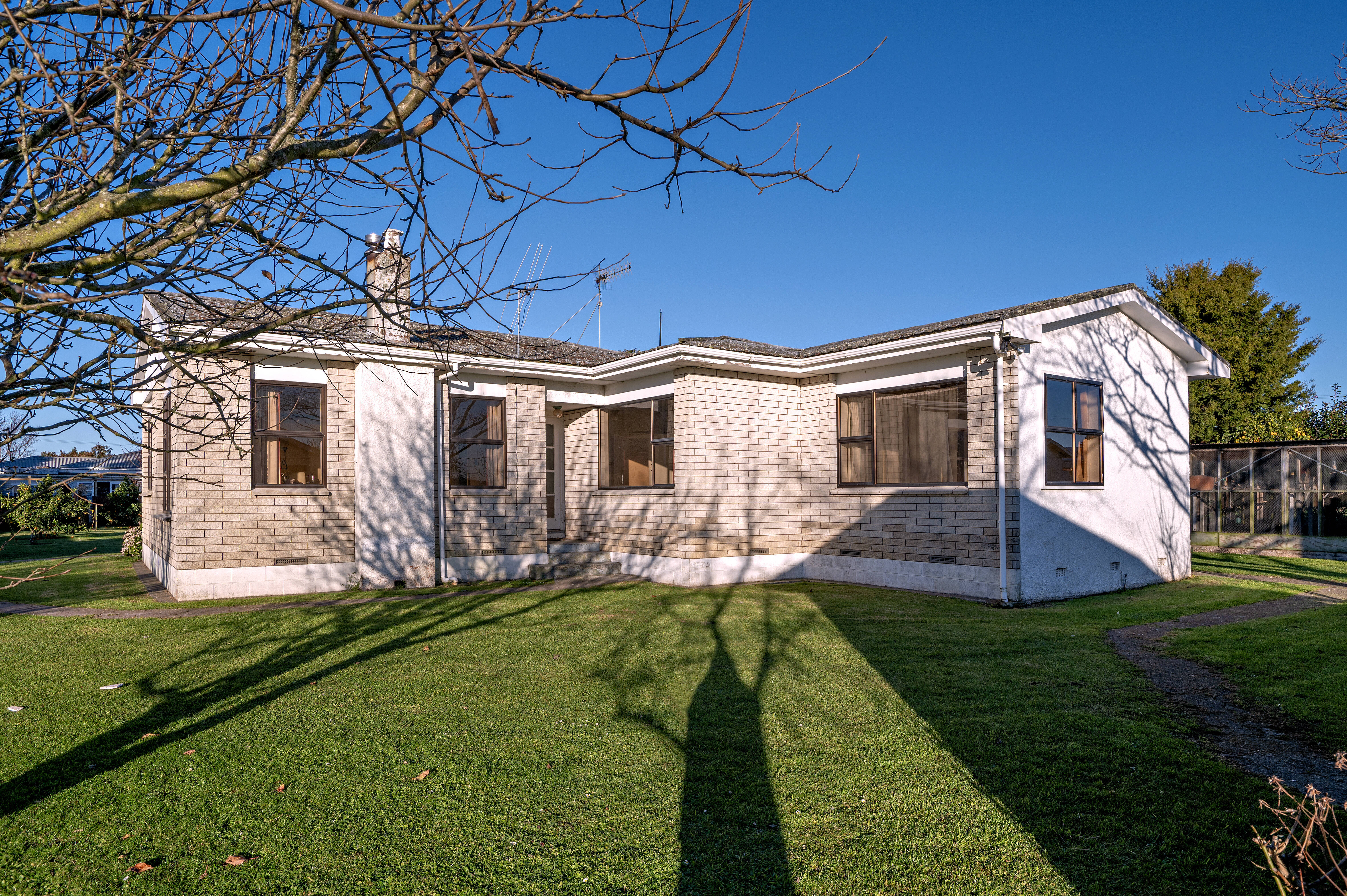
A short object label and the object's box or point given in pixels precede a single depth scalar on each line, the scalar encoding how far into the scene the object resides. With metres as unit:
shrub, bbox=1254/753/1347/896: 2.06
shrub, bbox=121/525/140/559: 16.95
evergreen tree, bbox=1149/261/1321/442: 24.08
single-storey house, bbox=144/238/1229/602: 10.77
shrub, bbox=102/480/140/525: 22.45
